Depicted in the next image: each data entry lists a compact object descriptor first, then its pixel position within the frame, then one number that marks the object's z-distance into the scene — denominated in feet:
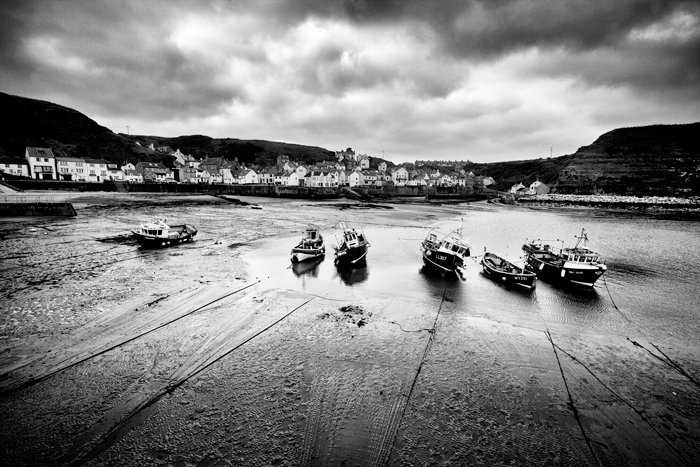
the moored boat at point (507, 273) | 63.05
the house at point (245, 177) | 391.34
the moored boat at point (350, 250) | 73.26
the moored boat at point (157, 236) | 82.01
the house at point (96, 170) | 316.19
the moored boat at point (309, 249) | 75.31
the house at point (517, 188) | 494.59
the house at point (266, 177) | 401.49
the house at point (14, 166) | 262.02
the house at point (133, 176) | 352.51
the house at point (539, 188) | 437.17
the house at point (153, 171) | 366.22
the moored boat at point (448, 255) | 69.46
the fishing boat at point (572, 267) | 64.03
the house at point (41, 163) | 277.23
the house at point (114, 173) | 334.44
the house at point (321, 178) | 375.25
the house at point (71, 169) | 296.71
